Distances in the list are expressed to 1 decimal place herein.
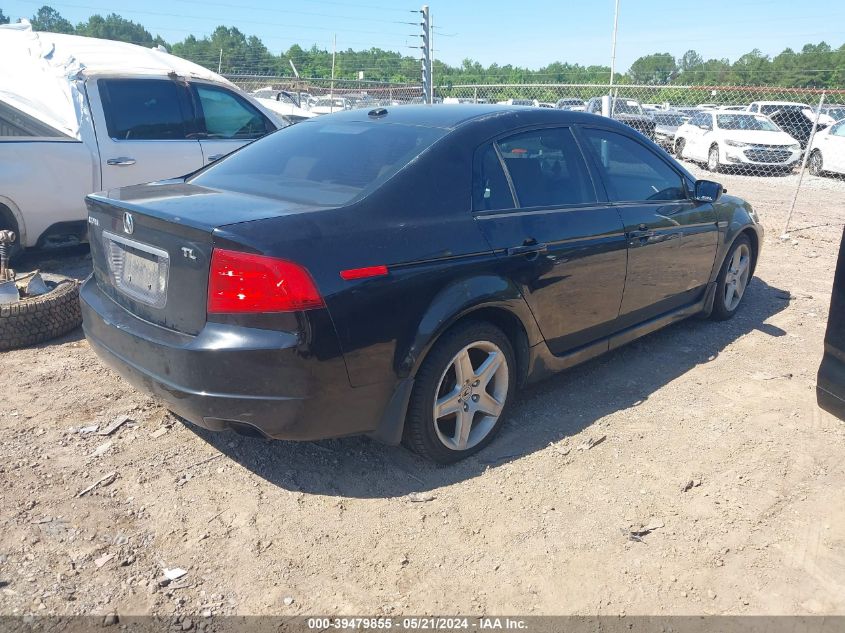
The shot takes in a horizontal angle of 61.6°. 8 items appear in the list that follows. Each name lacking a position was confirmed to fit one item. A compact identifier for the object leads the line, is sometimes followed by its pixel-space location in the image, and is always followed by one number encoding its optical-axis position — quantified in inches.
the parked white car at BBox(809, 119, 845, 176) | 622.2
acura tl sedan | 106.4
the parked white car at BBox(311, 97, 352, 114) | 677.1
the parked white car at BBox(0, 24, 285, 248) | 221.9
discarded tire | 176.1
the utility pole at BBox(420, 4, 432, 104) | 439.5
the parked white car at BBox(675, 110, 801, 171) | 651.5
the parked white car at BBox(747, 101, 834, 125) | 767.2
